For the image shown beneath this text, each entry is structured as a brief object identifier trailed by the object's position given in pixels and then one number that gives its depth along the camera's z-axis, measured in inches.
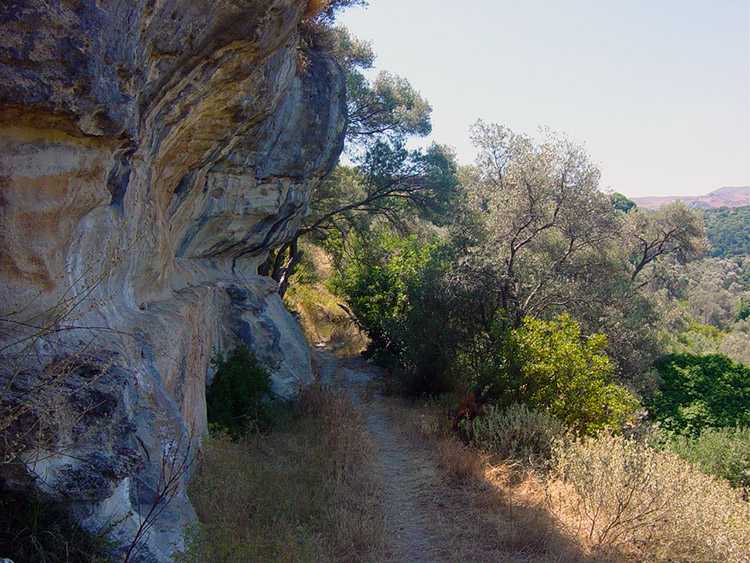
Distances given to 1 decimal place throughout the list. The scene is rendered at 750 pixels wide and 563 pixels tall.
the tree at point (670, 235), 679.7
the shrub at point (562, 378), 307.3
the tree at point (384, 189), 629.6
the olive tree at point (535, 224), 398.0
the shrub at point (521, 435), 286.2
